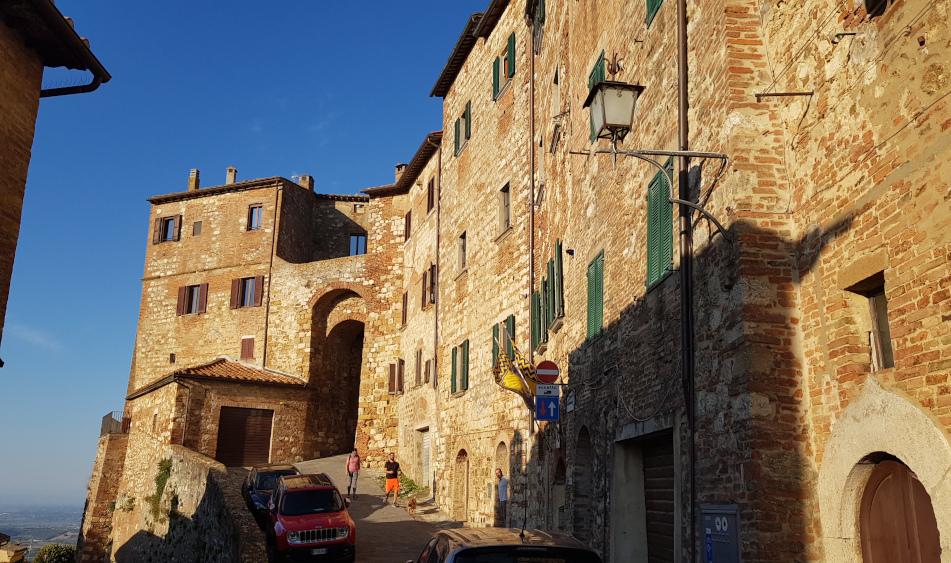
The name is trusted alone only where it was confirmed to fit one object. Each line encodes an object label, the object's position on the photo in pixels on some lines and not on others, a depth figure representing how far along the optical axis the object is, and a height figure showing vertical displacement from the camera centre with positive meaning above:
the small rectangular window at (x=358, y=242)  36.28 +11.10
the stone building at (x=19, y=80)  12.92 +6.66
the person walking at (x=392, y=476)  22.14 +0.45
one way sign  11.34 +1.23
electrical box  6.46 -0.28
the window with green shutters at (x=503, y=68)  19.98 +10.68
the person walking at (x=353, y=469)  22.55 +0.63
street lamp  8.25 +3.97
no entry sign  11.93 +1.80
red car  13.77 -0.57
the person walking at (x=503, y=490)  16.83 +0.09
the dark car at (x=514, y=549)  5.32 -0.36
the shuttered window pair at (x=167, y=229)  35.34 +11.32
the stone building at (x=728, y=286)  5.26 +2.00
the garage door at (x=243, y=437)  26.39 +1.76
